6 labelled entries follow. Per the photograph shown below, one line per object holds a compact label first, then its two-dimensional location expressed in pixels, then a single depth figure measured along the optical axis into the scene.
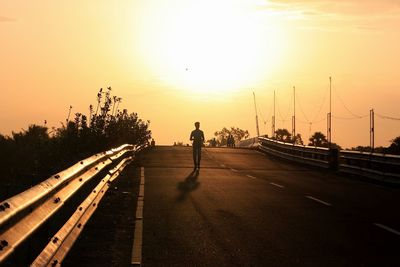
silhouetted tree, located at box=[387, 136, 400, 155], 50.11
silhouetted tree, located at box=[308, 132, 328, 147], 126.25
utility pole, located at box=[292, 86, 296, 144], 71.20
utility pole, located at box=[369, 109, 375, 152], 50.31
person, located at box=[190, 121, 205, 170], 28.55
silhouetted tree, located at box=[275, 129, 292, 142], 168.95
